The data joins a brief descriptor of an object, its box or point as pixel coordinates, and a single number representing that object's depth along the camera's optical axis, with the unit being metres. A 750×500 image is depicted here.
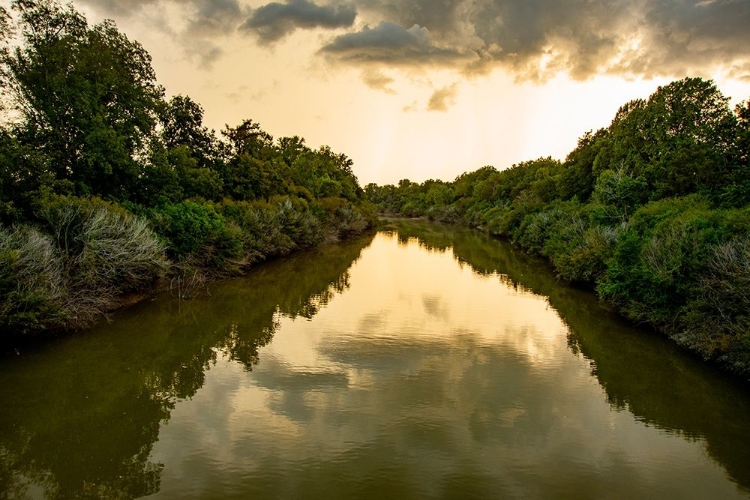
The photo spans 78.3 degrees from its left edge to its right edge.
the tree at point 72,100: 21.11
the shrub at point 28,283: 11.80
